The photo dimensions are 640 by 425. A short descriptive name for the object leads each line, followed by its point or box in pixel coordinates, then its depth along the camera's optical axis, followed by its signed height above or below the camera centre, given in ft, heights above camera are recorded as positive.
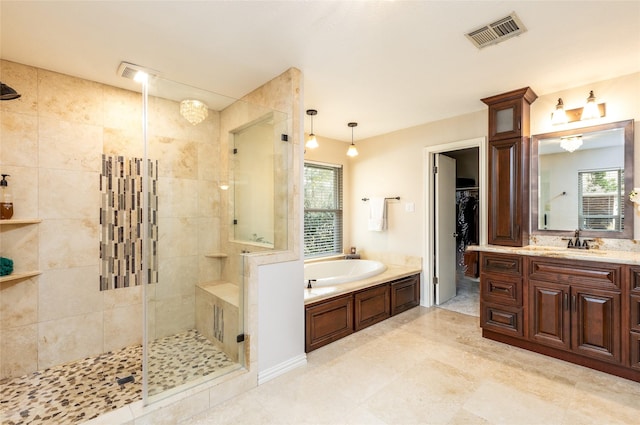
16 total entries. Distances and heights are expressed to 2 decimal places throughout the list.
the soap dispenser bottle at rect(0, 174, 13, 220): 7.31 +0.32
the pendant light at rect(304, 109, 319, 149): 11.27 +2.80
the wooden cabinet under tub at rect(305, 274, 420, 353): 9.12 -3.60
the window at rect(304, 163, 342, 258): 14.82 +0.17
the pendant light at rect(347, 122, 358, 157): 12.74 +2.71
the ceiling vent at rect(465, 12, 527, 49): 6.27 +4.16
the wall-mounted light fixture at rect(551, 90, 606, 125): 8.81 +3.20
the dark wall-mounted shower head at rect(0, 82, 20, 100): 5.51 +2.32
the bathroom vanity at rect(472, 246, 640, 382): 7.39 -2.66
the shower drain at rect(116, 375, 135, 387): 7.35 -4.35
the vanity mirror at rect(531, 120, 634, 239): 8.71 +1.02
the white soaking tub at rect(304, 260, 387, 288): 13.43 -2.75
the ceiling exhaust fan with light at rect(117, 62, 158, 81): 7.95 +4.07
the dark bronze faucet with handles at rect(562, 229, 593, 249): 9.23 -1.00
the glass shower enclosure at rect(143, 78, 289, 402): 6.86 -0.20
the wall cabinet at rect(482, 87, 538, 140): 9.66 +3.44
